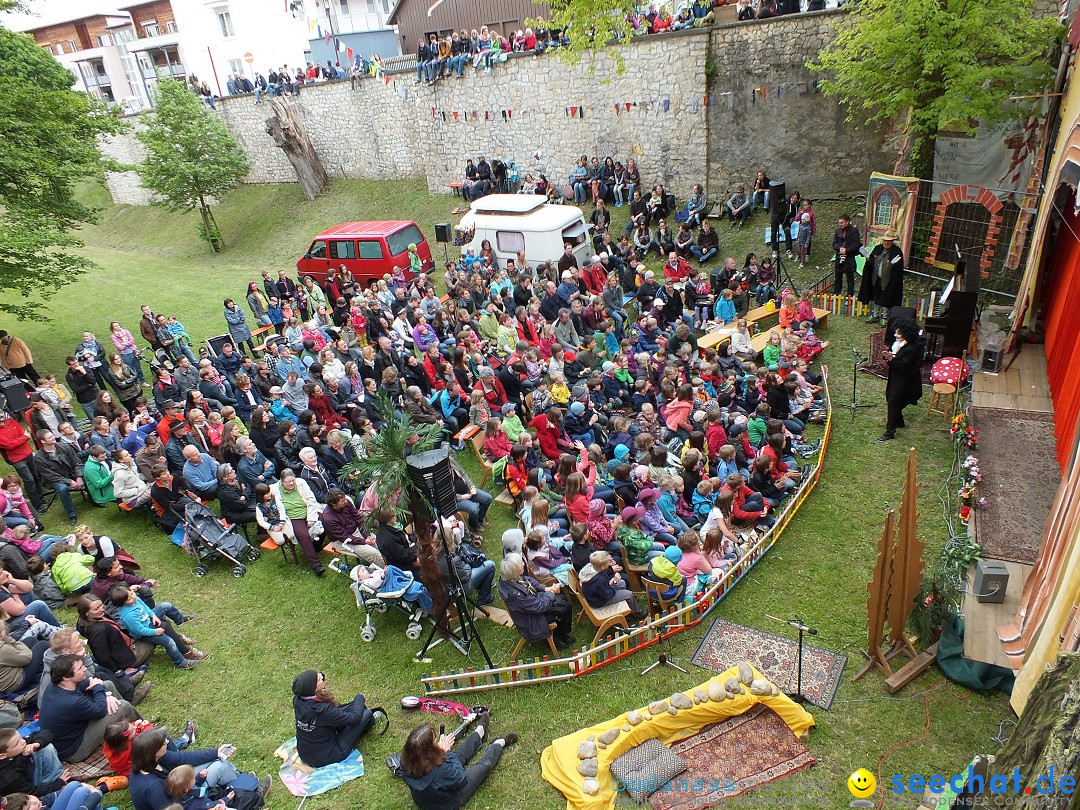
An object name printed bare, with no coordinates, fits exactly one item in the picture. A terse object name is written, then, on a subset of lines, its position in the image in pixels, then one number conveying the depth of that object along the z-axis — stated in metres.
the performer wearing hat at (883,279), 11.80
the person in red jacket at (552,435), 9.27
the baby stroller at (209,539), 8.18
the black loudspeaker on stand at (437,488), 5.62
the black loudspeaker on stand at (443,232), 16.69
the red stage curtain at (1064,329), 7.77
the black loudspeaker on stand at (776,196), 13.06
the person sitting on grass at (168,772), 4.72
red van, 16.84
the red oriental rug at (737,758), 5.09
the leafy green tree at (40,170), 12.48
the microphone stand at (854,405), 10.10
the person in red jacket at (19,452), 9.27
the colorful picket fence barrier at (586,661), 6.21
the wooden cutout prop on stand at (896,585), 5.48
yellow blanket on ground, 5.19
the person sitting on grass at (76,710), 5.25
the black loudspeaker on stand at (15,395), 9.89
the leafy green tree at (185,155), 24.31
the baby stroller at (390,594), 6.85
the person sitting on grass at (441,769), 4.75
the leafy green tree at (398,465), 5.84
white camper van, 15.73
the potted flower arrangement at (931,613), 5.95
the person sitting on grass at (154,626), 6.40
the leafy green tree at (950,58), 11.11
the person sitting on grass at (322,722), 5.31
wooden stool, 9.35
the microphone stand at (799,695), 5.74
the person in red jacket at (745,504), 7.96
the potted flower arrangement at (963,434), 8.45
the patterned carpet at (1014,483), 6.81
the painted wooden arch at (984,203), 12.27
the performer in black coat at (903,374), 8.94
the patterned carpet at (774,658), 5.90
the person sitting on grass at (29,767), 4.72
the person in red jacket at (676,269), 14.59
